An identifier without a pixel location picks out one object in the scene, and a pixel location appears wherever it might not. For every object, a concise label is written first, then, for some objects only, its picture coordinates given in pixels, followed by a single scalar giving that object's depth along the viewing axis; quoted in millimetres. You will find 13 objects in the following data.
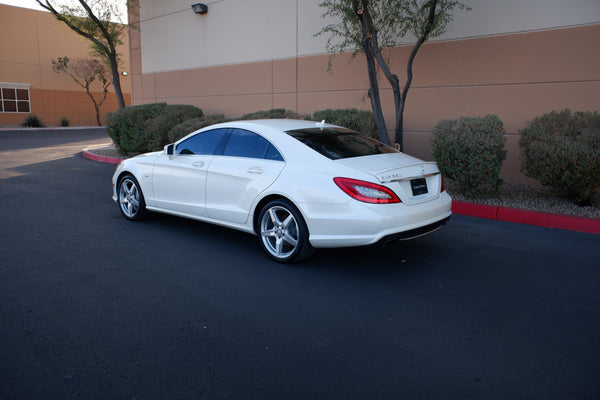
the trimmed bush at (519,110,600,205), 6945
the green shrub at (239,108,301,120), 11984
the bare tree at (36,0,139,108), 18391
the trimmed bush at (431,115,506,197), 7633
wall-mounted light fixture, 15617
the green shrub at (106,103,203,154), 14078
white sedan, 4641
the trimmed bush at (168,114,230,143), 12789
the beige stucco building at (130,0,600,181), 9109
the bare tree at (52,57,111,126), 36469
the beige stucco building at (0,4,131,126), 34688
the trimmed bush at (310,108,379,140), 10078
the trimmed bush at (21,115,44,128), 34906
